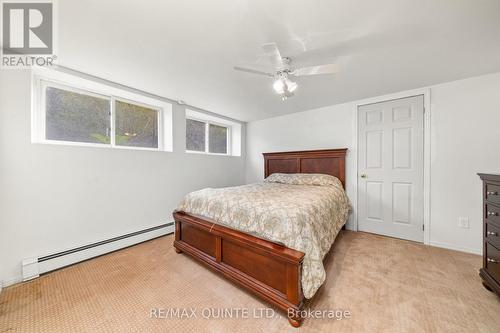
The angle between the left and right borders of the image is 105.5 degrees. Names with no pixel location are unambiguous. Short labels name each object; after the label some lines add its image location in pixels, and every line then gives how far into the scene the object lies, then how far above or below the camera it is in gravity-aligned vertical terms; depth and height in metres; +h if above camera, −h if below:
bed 1.37 -0.78
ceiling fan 1.54 +0.86
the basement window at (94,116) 2.11 +0.66
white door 2.72 -0.04
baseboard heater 1.85 -1.01
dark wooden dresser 1.51 -0.56
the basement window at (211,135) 3.65 +0.67
